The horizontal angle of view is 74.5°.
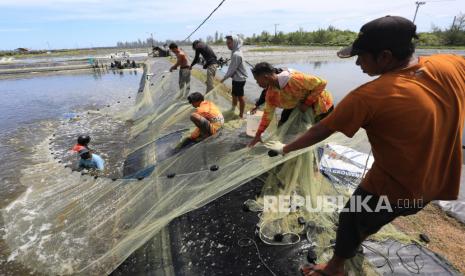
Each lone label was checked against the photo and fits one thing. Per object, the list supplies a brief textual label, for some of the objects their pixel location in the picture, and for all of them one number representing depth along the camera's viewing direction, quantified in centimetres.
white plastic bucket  513
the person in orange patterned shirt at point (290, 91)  378
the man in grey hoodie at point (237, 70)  650
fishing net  290
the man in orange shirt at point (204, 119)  520
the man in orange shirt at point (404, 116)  156
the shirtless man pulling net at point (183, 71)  899
